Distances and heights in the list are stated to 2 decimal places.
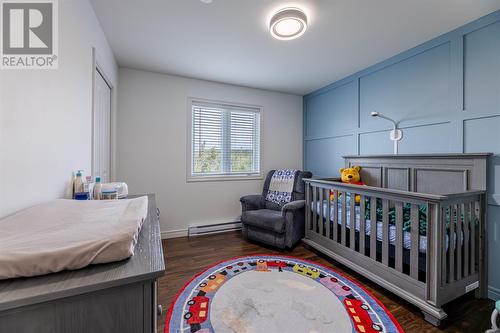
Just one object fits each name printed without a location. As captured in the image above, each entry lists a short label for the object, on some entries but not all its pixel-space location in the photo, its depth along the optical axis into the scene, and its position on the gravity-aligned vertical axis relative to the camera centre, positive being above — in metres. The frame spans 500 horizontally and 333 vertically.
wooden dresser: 0.42 -0.29
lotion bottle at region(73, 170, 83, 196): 1.30 -0.12
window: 3.23 +0.39
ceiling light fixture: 1.67 +1.17
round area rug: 1.41 -1.04
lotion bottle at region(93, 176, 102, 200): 1.38 -0.17
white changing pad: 0.47 -0.19
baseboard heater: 3.09 -0.95
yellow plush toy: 2.65 -0.12
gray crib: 1.48 -0.52
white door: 1.92 +0.35
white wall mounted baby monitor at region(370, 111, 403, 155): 2.42 +0.37
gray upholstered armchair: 2.58 -0.67
